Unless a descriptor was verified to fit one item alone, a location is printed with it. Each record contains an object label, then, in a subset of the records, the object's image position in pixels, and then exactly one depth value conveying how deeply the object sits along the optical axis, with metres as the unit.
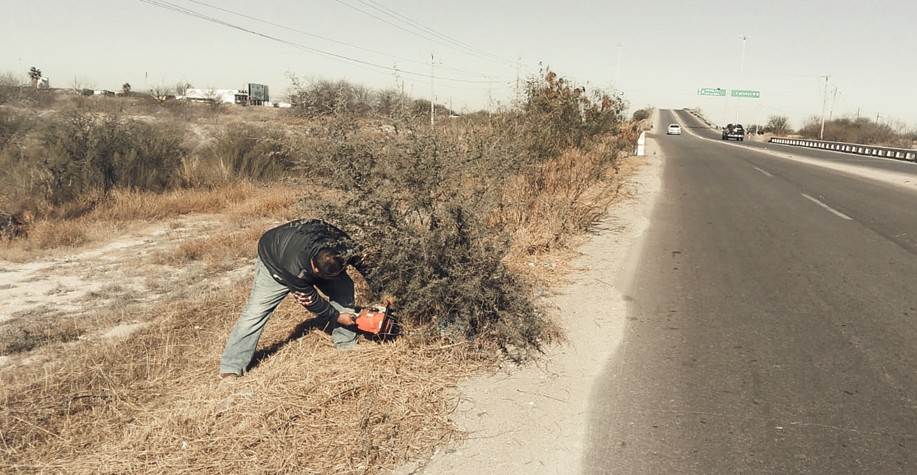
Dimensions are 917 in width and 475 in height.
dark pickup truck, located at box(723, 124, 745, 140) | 56.18
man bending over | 4.24
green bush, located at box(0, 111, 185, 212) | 11.54
